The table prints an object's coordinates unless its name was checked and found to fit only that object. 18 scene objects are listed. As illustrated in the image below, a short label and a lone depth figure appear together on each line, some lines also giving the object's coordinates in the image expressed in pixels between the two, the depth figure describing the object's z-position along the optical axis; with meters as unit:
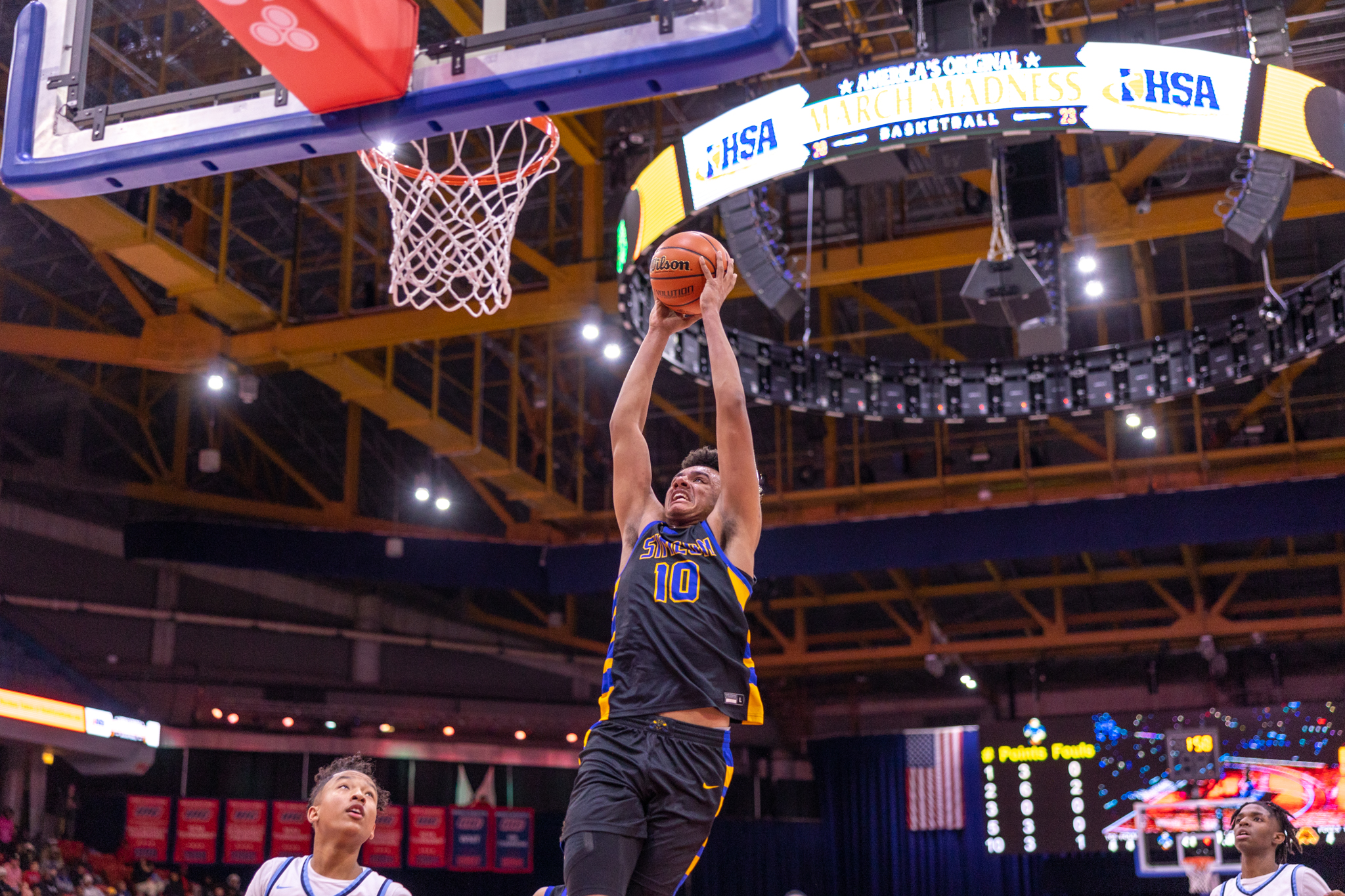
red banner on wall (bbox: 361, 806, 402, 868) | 22.17
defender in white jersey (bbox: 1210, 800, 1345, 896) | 6.34
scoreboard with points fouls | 18.66
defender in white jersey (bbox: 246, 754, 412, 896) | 4.63
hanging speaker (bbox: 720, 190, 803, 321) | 12.05
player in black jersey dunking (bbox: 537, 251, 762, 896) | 3.88
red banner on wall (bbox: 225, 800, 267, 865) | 21.52
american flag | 24.48
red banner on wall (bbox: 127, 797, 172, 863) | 20.91
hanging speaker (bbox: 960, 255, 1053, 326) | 11.54
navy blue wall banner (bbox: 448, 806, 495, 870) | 22.95
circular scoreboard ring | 9.08
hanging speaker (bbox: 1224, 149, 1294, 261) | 10.95
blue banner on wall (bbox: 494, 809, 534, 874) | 23.30
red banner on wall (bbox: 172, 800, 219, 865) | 21.22
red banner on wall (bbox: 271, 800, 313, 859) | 21.83
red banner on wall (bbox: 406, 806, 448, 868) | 22.61
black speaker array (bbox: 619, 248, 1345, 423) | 14.23
